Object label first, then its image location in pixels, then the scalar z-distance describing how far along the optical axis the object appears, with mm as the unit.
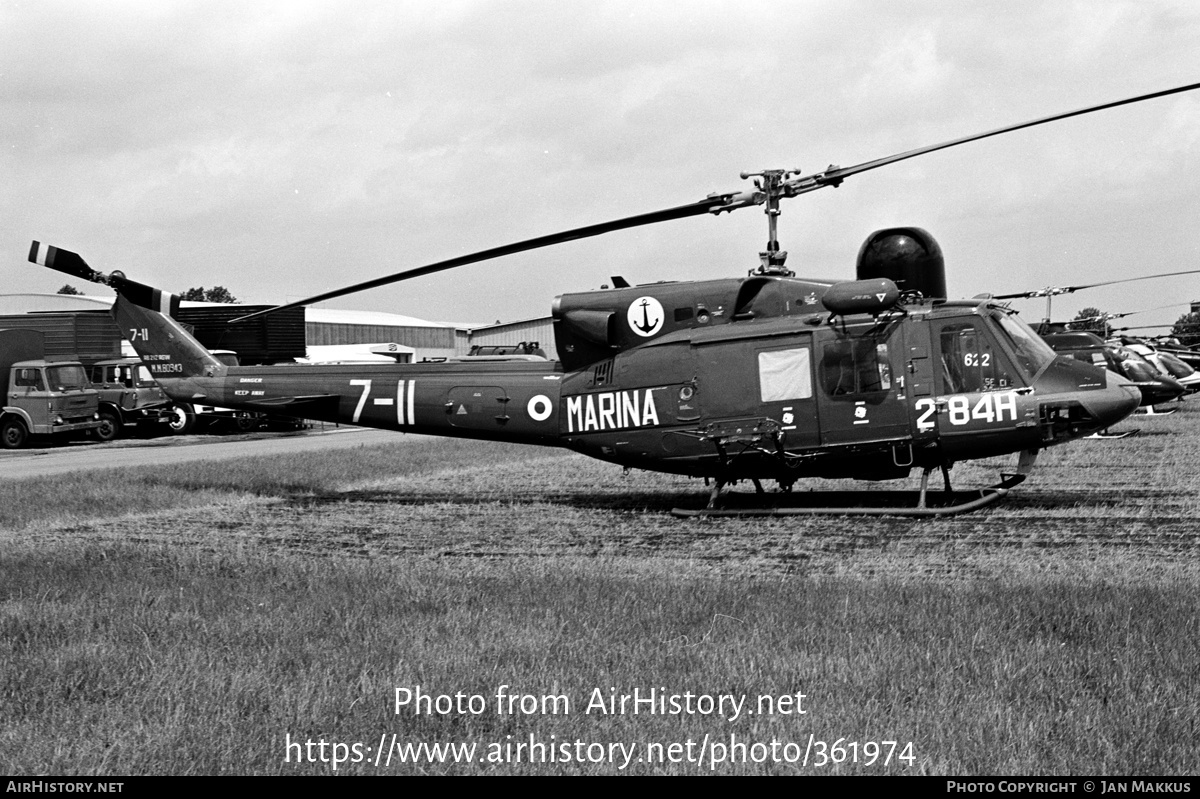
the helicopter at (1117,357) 21766
